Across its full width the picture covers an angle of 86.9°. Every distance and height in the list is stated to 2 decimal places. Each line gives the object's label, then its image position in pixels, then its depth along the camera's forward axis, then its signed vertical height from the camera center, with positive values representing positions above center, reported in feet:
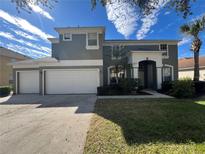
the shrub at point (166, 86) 34.32 -3.12
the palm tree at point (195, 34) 35.95 +15.00
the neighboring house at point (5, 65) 53.23 +6.37
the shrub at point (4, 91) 35.79 -4.38
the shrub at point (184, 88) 27.82 -3.03
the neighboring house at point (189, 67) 62.84 +5.57
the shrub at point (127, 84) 32.04 -2.12
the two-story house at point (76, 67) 35.09 +3.63
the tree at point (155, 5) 12.28 +8.44
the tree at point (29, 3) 11.35 +8.02
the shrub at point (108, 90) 32.33 -3.91
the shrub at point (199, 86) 31.61 -2.92
